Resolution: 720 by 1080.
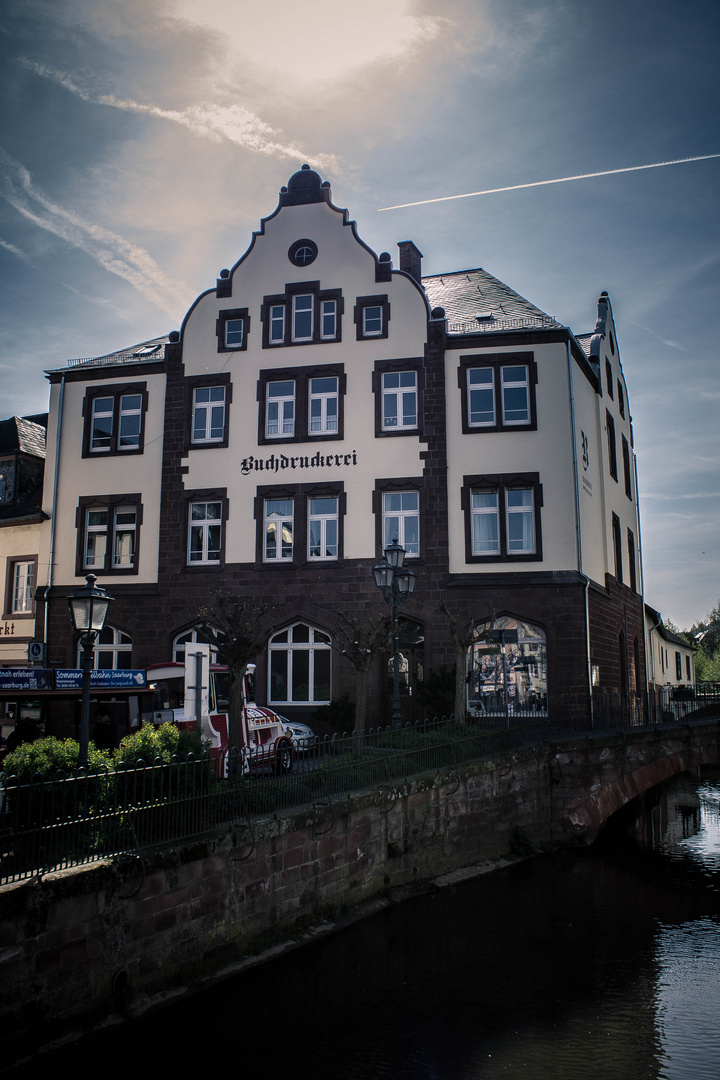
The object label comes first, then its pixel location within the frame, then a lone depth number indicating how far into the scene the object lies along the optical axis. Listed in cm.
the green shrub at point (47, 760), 1066
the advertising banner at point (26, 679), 1611
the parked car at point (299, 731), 2305
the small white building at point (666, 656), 4147
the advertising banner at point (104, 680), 1656
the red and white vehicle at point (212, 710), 1464
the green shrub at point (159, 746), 1187
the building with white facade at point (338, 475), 2627
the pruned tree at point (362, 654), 1781
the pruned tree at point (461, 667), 2136
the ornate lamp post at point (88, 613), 1225
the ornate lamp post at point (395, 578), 1842
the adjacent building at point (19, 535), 2998
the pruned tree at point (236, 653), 1423
